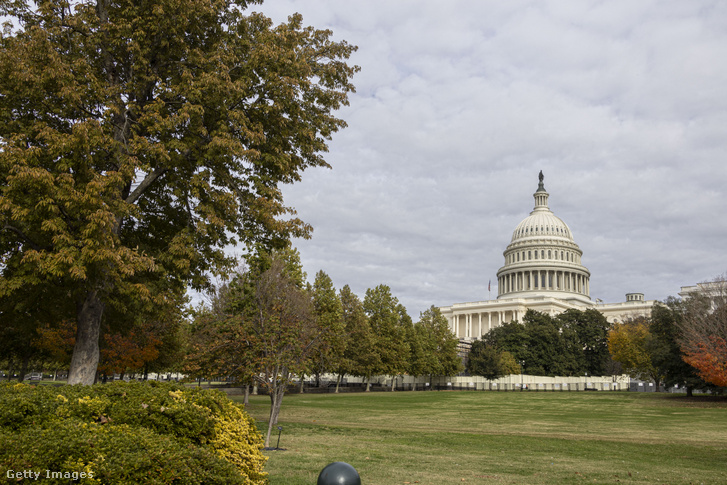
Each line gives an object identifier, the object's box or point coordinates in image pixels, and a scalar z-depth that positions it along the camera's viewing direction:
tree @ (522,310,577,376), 91.62
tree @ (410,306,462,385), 75.69
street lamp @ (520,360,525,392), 91.44
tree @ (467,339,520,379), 84.56
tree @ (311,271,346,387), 49.28
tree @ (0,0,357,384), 13.84
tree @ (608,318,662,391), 72.75
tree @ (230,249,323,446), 16.58
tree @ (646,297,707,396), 49.47
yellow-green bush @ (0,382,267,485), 5.71
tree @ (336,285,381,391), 61.97
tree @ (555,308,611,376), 95.44
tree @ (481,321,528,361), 92.25
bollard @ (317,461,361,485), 5.62
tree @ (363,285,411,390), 68.38
